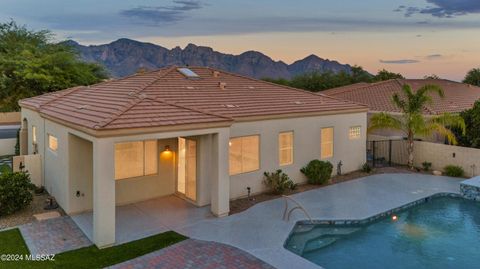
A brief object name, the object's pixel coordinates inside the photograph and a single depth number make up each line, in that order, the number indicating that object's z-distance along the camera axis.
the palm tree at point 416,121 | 19.27
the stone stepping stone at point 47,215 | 12.30
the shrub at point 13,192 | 12.25
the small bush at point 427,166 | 20.17
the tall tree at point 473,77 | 56.88
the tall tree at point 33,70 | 31.16
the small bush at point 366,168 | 19.75
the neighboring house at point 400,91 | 24.22
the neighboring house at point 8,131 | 24.25
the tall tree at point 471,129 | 19.33
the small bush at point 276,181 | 15.51
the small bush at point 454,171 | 18.88
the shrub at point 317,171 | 17.02
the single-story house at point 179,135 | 10.80
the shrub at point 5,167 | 19.29
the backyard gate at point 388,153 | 21.53
